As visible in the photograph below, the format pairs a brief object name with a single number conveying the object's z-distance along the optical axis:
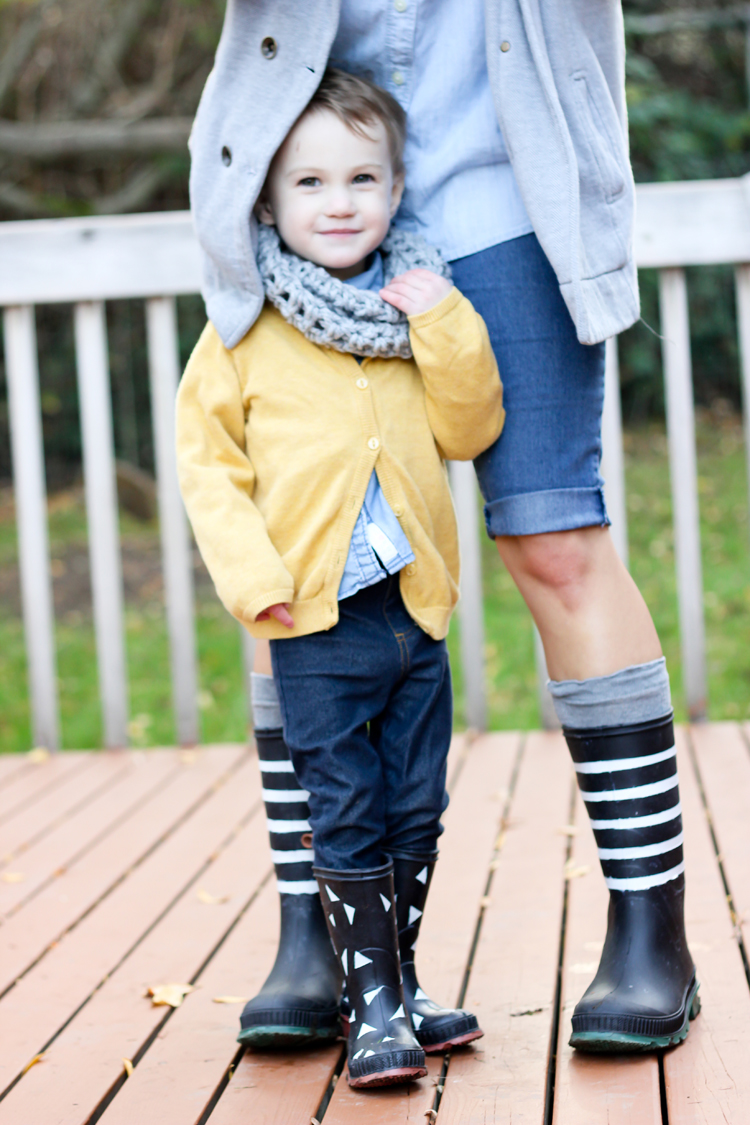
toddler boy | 3.15
